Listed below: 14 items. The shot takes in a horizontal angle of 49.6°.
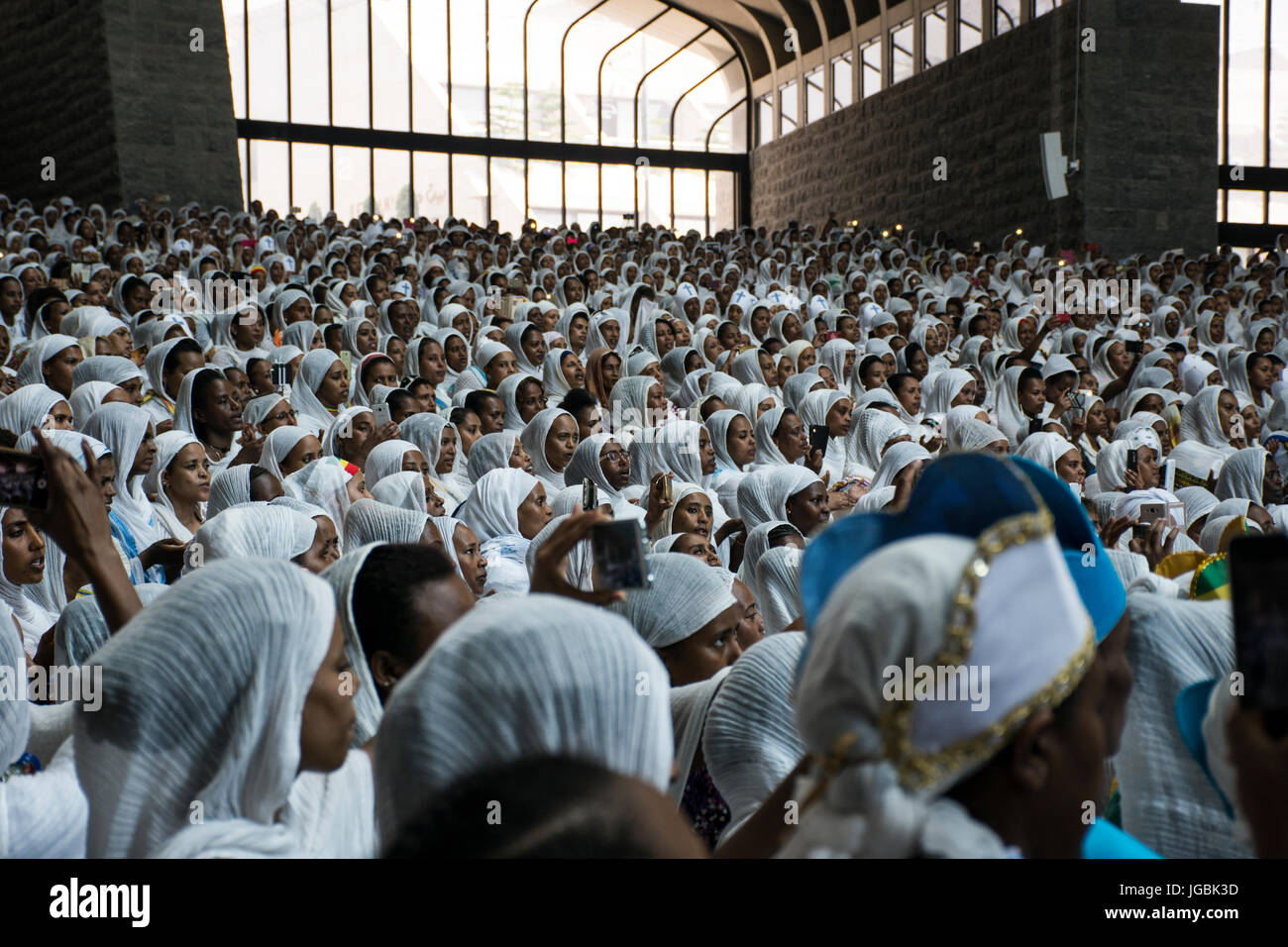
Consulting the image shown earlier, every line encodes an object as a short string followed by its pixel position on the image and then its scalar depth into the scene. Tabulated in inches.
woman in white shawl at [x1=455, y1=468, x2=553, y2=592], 210.8
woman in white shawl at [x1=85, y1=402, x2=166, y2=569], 198.5
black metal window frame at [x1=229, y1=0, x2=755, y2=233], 910.4
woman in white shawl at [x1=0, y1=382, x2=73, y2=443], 214.8
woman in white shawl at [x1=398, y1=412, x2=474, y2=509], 245.8
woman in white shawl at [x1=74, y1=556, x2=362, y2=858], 67.6
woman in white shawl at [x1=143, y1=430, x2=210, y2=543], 205.0
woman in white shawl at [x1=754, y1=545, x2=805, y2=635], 165.0
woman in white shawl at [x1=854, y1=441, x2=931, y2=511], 253.6
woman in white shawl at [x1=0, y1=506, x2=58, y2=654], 149.1
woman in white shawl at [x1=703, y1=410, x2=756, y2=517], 274.4
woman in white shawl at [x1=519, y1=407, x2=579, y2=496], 257.9
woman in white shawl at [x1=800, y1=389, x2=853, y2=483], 305.6
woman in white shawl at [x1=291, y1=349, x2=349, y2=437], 303.0
